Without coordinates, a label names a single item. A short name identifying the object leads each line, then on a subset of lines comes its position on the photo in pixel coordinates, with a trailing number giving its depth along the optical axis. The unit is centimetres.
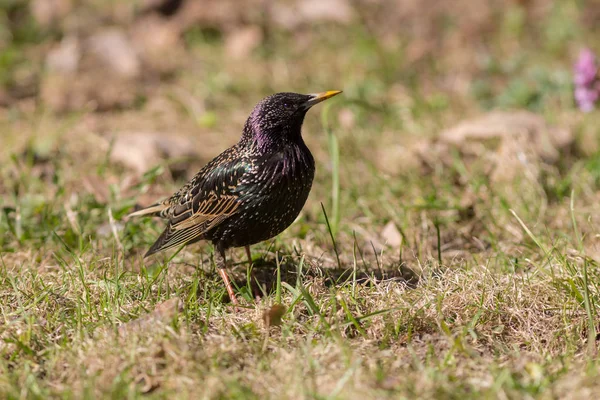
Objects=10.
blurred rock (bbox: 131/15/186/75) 1464
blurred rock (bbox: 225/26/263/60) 1493
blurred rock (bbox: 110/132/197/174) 1104
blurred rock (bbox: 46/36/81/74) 1413
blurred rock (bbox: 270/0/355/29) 1588
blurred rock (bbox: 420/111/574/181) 1041
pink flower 1097
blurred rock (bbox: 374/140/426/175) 1095
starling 745
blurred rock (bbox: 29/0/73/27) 1561
